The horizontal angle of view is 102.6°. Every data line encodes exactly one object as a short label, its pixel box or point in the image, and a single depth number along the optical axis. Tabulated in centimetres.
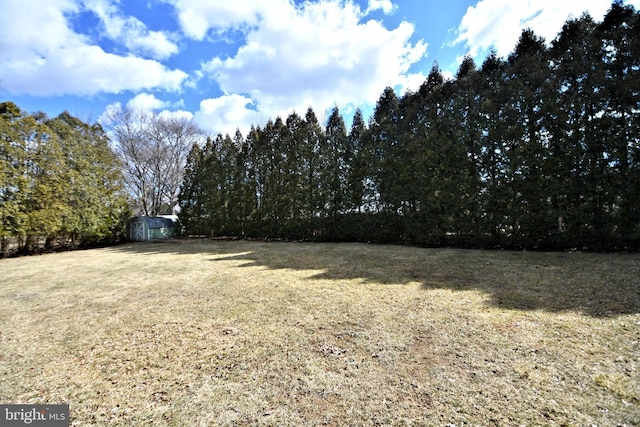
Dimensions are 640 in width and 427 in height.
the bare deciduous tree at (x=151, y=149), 1722
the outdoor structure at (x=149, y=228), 1534
